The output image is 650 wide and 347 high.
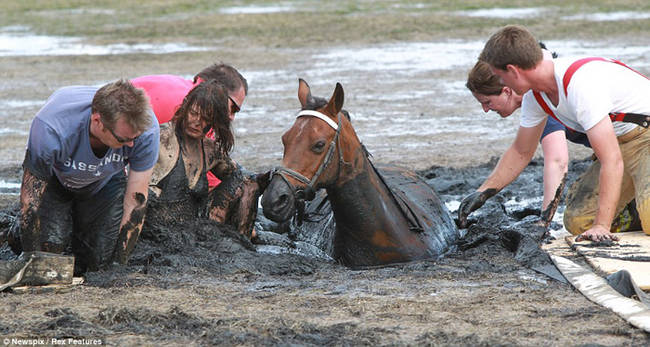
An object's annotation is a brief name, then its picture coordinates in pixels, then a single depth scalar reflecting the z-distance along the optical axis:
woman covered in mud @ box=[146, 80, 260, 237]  13.26
